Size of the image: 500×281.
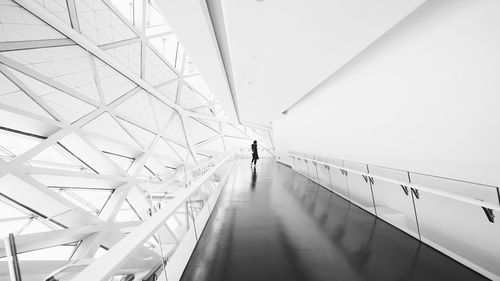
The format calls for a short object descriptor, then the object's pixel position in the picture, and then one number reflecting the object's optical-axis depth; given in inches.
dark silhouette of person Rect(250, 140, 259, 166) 527.2
